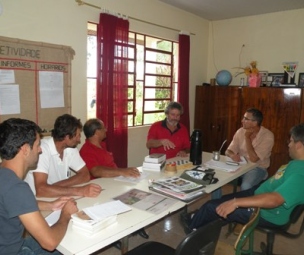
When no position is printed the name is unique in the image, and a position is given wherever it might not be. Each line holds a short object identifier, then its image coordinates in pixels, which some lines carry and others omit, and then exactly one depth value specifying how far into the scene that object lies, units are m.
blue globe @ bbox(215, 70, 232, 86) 4.77
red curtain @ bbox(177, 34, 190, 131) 4.62
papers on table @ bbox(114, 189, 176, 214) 1.67
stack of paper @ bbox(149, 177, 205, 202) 1.85
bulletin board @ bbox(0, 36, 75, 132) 2.65
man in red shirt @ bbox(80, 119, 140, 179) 2.30
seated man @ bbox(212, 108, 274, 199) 2.99
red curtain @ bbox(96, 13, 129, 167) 3.40
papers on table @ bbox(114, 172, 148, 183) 2.14
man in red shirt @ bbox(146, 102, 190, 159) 3.22
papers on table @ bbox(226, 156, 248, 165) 2.84
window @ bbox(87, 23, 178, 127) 3.58
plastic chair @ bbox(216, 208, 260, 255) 1.48
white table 1.28
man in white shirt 1.83
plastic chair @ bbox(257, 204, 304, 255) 1.94
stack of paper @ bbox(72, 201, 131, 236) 1.38
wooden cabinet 4.06
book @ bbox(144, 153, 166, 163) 2.45
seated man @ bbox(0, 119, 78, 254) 1.17
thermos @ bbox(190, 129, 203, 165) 2.70
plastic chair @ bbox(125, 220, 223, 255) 1.18
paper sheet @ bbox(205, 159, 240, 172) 2.55
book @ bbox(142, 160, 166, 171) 2.45
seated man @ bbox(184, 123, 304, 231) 1.73
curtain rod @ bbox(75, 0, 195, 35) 3.16
